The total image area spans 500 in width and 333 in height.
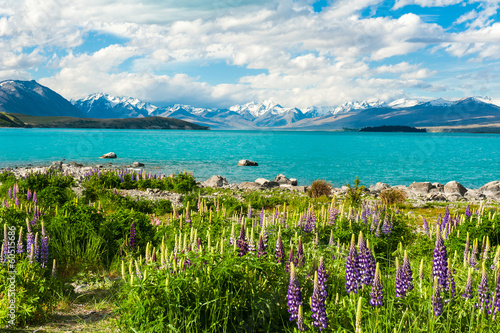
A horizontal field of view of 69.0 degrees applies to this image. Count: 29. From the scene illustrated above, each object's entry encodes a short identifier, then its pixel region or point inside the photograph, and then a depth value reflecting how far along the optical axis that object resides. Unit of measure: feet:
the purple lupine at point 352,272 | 15.79
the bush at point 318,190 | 77.15
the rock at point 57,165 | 132.87
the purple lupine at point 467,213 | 36.30
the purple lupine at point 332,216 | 32.53
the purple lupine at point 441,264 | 16.07
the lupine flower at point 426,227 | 33.75
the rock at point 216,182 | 104.58
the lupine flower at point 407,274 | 15.21
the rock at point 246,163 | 188.75
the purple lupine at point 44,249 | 23.39
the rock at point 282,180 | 117.91
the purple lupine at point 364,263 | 15.90
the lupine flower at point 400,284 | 15.35
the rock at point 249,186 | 95.26
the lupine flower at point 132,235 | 29.62
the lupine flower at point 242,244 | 19.97
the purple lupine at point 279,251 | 19.06
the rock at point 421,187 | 107.58
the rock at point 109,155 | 209.15
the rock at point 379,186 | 111.08
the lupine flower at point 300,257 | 18.11
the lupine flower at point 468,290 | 14.55
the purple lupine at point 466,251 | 18.52
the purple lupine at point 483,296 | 14.70
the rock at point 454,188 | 103.04
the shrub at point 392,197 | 65.17
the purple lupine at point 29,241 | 23.21
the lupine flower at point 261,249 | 19.07
